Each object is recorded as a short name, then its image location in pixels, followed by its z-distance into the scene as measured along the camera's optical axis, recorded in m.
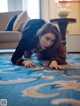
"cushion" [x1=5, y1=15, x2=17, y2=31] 3.16
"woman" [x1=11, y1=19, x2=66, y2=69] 1.72
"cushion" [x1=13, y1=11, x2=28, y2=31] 3.03
